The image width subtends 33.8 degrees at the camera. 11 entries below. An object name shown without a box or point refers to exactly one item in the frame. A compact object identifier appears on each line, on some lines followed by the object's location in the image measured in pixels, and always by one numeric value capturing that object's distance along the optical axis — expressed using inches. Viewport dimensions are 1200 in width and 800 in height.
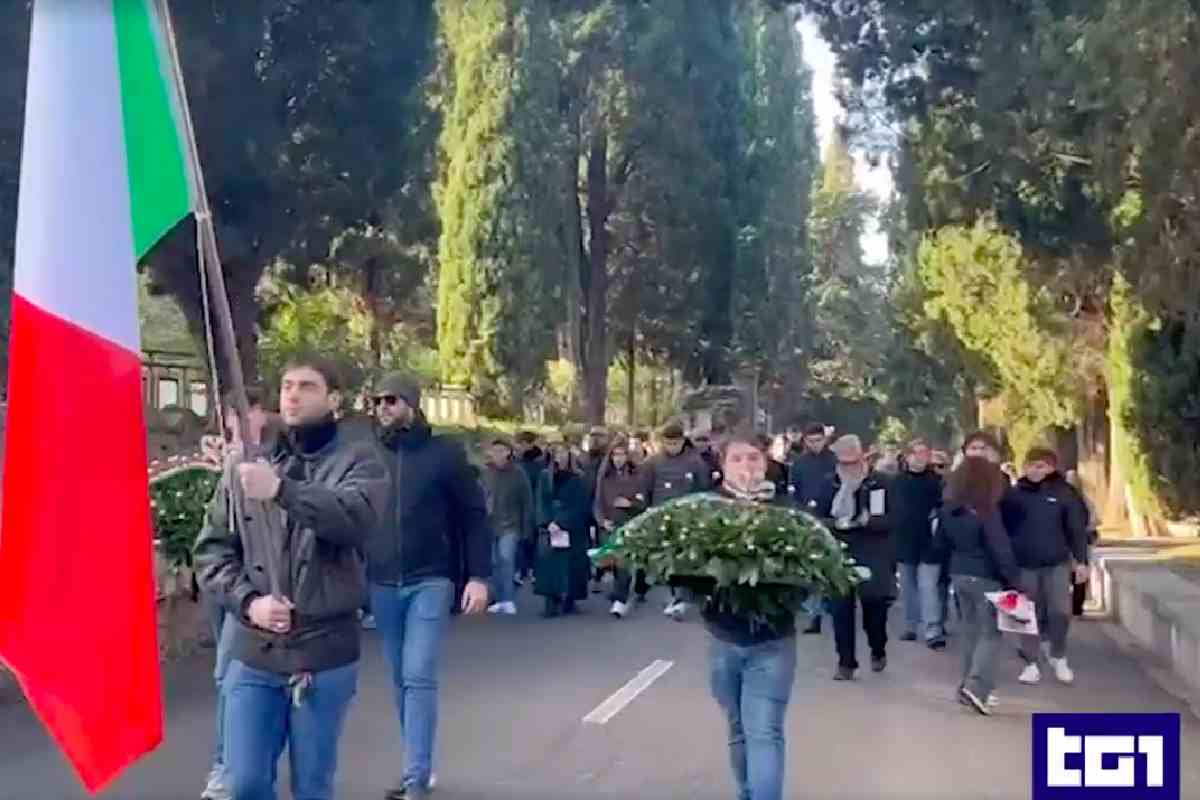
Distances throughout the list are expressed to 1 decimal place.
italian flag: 211.0
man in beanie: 332.8
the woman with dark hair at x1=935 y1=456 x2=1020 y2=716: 464.4
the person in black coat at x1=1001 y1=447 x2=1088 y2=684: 526.9
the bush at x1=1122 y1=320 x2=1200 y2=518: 930.7
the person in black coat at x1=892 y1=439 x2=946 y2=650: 647.1
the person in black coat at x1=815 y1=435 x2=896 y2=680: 537.6
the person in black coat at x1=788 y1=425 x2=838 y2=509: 609.0
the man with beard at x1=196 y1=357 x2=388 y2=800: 229.1
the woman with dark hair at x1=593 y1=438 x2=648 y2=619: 714.8
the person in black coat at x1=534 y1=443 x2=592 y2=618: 746.8
